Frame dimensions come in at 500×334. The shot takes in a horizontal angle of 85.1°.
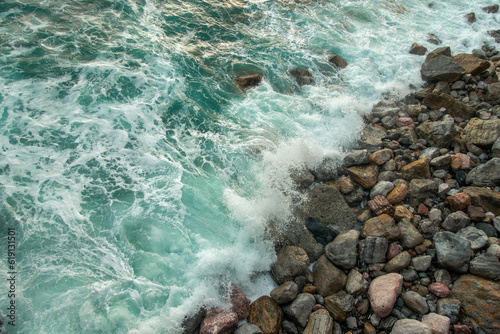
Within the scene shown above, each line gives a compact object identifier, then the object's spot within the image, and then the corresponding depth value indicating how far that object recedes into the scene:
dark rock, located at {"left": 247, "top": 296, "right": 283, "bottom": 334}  4.44
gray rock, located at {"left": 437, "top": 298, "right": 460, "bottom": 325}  4.16
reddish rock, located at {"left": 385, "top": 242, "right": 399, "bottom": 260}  5.01
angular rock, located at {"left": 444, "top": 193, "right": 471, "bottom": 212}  5.35
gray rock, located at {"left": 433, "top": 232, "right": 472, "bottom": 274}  4.55
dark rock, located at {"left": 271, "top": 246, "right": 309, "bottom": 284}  5.07
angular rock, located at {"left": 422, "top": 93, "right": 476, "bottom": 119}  7.55
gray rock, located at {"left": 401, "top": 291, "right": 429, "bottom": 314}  4.26
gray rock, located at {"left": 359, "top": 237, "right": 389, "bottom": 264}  5.02
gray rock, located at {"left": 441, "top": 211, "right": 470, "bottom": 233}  5.14
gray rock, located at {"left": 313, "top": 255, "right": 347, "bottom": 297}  4.82
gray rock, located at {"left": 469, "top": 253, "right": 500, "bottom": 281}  4.30
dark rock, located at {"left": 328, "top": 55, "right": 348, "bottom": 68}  10.51
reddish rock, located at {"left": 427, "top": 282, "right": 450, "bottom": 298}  4.38
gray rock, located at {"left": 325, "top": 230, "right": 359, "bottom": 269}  5.02
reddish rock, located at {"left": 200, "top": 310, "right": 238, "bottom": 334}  4.33
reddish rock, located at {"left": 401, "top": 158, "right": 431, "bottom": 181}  6.17
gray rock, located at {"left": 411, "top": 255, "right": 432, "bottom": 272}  4.73
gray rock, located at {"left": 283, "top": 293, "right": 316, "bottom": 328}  4.49
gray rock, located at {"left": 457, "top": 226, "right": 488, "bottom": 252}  4.71
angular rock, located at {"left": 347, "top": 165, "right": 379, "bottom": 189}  6.29
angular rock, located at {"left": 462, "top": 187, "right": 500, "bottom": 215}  5.28
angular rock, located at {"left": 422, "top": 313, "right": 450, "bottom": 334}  3.93
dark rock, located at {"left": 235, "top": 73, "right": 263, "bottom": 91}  9.32
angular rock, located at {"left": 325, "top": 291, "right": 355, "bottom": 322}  4.46
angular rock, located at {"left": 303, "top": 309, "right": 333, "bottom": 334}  4.28
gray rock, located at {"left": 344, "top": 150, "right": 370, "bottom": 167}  6.63
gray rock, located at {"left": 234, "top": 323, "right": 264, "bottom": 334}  4.28
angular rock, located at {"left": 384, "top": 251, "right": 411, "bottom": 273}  4.80
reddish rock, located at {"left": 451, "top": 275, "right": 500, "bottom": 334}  4.00
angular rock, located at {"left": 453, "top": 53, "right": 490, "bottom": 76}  8.66
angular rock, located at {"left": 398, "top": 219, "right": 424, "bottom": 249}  5.06
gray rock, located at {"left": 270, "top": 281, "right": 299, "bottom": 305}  4.71
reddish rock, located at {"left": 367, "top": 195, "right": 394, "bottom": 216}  5.70
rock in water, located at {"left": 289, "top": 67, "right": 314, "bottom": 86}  9.68
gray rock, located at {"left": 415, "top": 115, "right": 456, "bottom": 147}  6.80
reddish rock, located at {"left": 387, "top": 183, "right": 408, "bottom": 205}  5.80
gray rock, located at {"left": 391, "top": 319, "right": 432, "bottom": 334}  3.85
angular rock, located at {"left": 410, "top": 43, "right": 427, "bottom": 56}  11.01
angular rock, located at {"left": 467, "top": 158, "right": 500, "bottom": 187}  5.71
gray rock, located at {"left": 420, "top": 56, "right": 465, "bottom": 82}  8.78
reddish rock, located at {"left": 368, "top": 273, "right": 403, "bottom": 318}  4.30
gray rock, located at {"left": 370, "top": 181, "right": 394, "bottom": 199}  6.01
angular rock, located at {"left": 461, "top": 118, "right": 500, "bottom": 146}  6.45
